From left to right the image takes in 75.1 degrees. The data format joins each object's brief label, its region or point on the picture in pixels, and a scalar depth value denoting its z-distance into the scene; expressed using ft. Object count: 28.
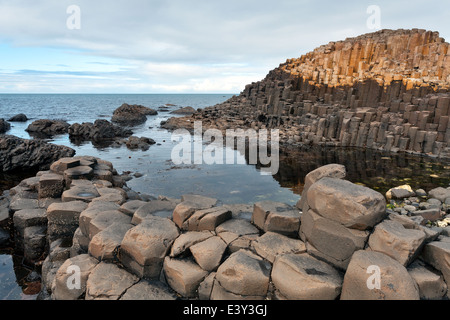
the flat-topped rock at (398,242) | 16.42
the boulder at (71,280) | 19.38
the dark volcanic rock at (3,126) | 116.74
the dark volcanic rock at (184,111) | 222.67
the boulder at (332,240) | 17.56
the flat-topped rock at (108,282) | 18.25
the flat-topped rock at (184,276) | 18.72
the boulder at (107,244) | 20.80
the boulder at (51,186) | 34.86
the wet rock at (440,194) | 45.85
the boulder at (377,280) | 14.85
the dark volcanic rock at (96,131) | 104.73
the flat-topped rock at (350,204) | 17.26
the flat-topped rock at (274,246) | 19.56
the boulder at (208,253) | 19.62
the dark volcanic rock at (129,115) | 164.76
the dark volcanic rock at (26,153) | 57.31
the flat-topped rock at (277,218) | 21.42
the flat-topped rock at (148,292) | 18.17
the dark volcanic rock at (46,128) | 118.32
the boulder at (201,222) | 22.50
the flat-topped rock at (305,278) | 16.29
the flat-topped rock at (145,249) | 19.90
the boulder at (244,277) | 17.65
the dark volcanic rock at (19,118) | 161.48
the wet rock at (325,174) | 22.45
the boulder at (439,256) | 16.79
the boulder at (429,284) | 16.15
